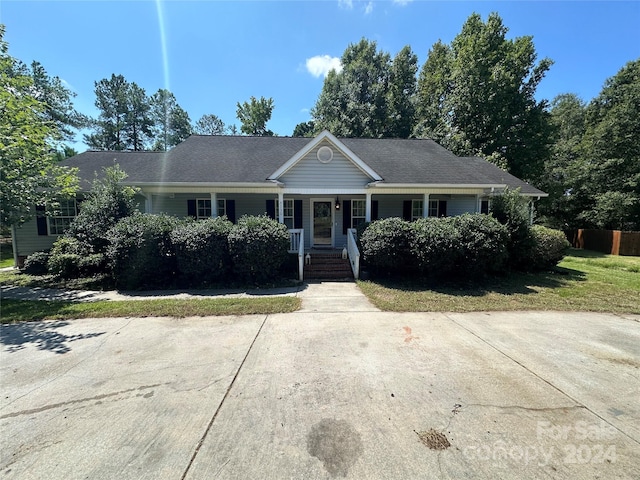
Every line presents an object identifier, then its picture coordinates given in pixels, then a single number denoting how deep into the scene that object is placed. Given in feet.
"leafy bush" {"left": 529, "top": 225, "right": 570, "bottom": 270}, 33.30
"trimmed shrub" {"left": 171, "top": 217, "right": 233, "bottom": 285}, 27.25
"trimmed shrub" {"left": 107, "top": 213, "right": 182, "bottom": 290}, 26.81
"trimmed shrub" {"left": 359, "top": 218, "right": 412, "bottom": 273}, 28.81
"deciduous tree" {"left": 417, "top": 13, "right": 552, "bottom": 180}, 66.28
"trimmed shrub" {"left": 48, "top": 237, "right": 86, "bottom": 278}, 30.66
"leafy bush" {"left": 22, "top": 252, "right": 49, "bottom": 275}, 34.14
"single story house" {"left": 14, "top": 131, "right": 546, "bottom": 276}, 35.17
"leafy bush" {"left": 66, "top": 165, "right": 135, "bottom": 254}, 30.63
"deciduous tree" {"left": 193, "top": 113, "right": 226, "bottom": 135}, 145.48
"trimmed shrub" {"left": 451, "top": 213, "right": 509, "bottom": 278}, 27.71
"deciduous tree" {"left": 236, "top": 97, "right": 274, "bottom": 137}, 108.27
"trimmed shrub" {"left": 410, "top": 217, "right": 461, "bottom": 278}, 27.50
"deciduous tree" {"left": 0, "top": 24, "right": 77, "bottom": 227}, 24.86
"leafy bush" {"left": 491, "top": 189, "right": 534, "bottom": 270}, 31.32
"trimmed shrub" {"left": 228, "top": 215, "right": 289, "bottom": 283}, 27.32
